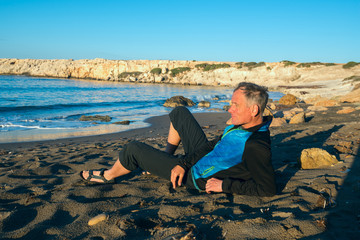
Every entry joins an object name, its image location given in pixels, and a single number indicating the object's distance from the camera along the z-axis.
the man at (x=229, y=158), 2.40
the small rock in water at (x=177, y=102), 18.02
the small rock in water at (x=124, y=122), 10.66
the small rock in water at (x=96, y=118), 11.41
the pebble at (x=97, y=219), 2.13
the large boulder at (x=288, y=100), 16.06
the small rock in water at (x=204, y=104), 17.84
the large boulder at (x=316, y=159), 3.59
